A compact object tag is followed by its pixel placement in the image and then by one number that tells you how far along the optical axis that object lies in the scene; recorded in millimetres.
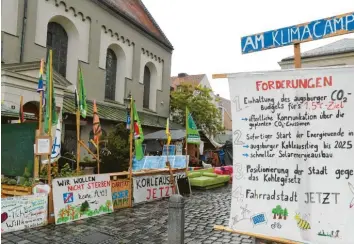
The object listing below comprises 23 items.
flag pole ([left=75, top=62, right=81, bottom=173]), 8648
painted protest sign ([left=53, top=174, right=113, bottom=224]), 7254
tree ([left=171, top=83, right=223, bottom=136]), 29125
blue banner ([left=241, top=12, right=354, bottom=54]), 3229
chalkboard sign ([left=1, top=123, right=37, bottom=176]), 7863
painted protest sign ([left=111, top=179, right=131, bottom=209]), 8812
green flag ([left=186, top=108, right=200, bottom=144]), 12109
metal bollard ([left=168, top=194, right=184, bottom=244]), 4348
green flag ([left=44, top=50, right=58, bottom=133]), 7395
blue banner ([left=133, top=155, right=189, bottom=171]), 13438
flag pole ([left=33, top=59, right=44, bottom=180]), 7426
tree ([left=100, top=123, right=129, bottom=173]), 15289
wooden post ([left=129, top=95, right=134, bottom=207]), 9295
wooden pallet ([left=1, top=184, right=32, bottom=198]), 7195
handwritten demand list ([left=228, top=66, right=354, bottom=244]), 3225
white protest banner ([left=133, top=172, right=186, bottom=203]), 9633
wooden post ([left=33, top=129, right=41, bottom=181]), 7414
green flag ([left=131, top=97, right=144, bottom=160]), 9438
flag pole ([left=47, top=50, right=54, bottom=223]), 7207
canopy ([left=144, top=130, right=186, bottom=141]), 19272
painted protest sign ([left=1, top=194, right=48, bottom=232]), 6371
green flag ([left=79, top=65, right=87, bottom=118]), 8859
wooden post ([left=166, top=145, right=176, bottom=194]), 10959
